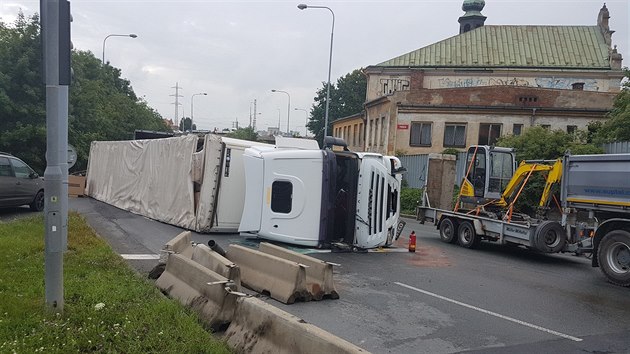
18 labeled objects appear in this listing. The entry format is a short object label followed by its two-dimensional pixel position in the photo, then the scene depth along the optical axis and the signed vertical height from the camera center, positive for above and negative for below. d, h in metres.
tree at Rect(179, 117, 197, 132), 125.25 +0.61
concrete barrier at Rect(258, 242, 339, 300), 7.20 -2.11
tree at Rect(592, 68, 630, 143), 21.08 +1.21
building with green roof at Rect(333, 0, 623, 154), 33.12 +4.91
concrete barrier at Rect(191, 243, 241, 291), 6.25 -1.83
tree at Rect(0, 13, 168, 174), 25.75 +0.76
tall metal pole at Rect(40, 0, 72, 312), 5.18 -0.10
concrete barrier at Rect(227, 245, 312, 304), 6.88 -2.06
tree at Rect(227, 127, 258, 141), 91.31 -0.64
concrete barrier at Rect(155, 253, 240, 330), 5.47 -1.95
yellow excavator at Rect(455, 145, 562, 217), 13.66 -0.99
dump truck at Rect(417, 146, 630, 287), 9.73 -1.51
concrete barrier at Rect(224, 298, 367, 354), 4.03 -1.79
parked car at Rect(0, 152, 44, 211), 14.39 -2.02
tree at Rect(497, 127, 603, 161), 21.30 +0.10
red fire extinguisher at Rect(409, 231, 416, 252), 12.32 -2.58
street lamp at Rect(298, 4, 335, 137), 30.21 +7.55
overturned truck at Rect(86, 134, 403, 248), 11.07 -1.40
